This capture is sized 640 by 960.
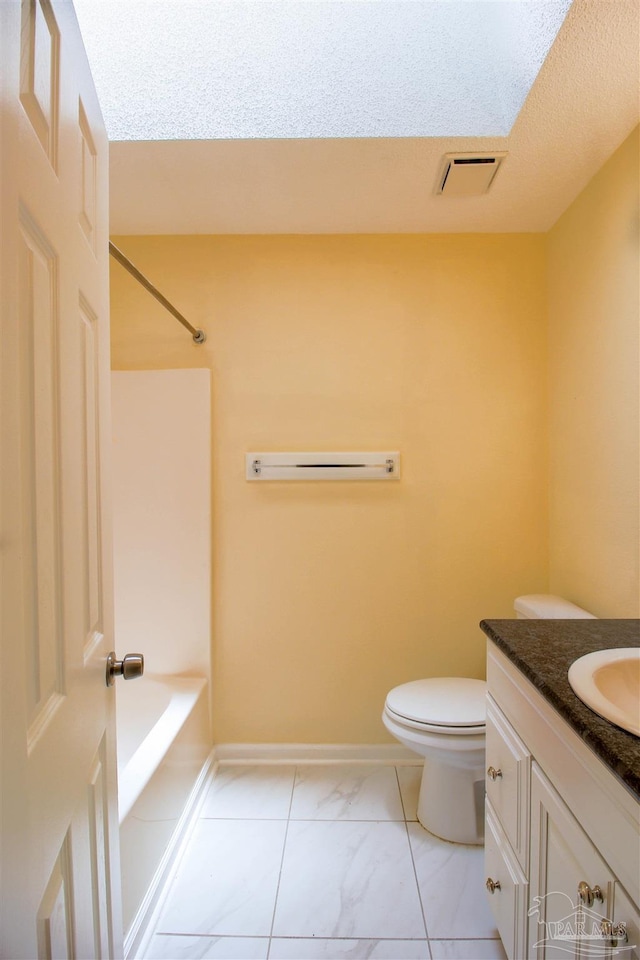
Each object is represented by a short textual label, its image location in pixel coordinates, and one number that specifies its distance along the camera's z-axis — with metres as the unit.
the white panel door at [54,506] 0.54
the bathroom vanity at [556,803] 0.73
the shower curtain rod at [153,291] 1.44
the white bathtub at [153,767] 1.34
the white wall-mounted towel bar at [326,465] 2.17
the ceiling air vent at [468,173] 1.65
